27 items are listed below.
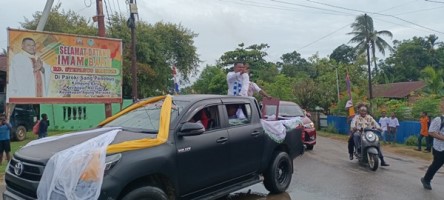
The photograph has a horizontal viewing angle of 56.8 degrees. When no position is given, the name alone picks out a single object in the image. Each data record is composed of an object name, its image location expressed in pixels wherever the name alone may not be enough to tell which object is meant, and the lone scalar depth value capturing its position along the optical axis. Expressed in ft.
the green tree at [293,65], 206.67
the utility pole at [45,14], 47.97
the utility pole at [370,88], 93.63
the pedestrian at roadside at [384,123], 64.80
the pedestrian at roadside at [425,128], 54.70
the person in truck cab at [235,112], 20.88
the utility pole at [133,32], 53.52
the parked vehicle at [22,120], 63.41
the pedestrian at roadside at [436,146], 25.71
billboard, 41.37
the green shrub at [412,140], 61.84
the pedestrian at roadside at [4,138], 36.52
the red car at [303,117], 44.71
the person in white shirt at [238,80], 28.47
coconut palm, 162.36
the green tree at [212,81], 166.89
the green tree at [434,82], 77.92
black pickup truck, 14.62
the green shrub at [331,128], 86.84
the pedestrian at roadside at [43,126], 49.51
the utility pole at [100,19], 50.06
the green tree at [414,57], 177.37
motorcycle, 33.22
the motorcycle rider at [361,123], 35.22
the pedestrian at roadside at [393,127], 64.44
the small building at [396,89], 138.21
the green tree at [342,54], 233.49
